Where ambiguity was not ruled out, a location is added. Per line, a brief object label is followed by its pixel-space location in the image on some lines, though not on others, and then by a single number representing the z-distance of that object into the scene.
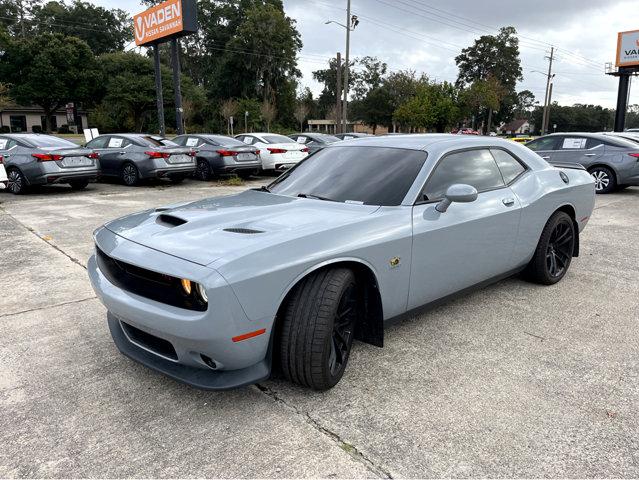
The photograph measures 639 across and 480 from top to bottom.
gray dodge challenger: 2.38
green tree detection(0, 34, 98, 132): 49.59
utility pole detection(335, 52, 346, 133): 30.05
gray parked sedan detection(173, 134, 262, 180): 13.38
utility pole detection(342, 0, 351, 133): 28.83
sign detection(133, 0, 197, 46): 18.89
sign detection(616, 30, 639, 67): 31.36
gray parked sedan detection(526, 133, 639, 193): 10.87
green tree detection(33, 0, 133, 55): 72.56
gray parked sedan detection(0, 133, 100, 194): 10.52
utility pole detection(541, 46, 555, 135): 53.92
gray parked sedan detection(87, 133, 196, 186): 12.21
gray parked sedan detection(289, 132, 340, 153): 16.56
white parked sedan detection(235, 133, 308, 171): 14.40
